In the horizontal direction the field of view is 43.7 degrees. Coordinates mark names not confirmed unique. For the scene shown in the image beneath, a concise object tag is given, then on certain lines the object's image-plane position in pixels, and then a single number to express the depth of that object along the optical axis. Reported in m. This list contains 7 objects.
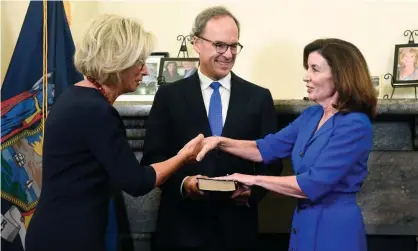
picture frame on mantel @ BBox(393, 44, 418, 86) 2.65
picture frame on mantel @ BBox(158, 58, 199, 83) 2.75
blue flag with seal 2.58
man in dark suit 2.06
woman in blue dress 1.71
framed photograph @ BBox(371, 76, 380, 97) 2.71
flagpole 2.58
